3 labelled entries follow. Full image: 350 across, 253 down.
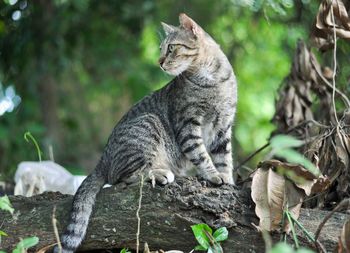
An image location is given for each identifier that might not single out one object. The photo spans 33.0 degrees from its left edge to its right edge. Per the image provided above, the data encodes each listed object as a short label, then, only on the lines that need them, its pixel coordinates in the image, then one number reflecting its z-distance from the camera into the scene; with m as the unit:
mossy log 3.40
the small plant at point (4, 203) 2.80
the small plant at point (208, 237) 3.28
